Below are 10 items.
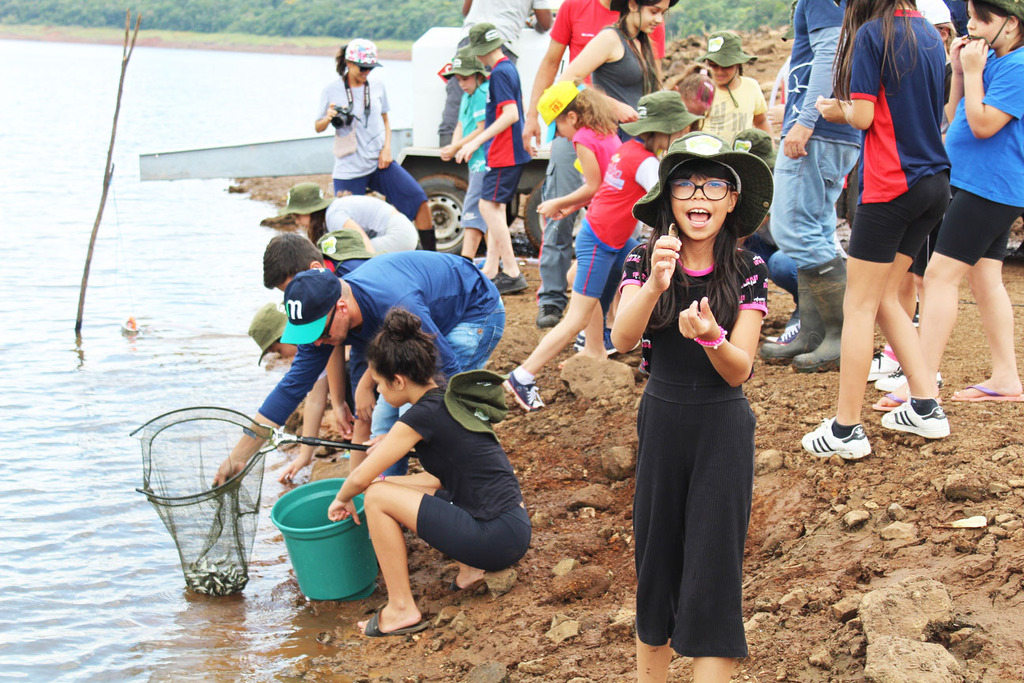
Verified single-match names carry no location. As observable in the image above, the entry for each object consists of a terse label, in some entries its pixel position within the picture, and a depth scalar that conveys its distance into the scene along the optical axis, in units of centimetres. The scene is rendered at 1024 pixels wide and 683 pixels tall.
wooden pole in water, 843
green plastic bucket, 418
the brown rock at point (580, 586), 390
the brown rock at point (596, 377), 545
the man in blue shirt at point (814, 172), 472
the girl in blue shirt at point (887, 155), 377
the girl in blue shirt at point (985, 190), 396
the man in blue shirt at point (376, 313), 387
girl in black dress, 262
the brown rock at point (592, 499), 455
